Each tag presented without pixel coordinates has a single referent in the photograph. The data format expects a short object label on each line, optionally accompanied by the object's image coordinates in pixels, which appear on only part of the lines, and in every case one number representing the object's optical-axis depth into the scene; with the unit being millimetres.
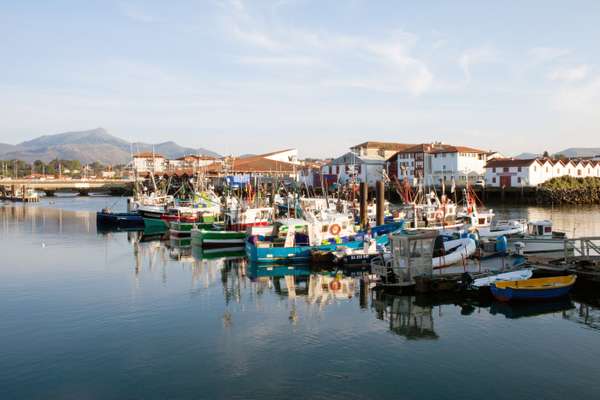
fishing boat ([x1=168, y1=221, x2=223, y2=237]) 39656
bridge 109812
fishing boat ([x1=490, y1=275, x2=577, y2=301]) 19078
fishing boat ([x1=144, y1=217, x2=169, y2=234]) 48156
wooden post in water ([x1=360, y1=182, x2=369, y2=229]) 34781
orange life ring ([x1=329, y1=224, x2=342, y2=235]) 29188
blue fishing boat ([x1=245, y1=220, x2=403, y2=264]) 27781
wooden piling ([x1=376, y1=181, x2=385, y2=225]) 33875
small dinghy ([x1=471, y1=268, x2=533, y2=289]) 19778
